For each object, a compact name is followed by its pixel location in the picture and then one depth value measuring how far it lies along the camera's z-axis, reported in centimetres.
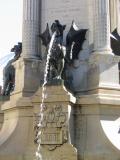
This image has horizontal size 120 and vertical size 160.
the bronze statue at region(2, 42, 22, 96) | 1785
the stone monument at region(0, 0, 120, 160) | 1368
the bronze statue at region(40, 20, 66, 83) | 1479
